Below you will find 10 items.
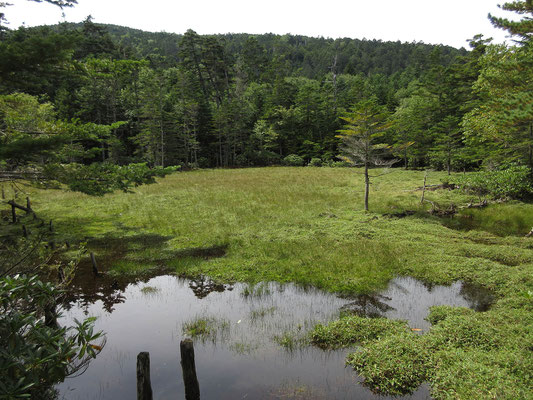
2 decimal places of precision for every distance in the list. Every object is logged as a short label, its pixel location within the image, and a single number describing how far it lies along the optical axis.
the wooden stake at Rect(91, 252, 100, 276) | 11.37
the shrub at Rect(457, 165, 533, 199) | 20.03
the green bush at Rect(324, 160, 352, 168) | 50.05
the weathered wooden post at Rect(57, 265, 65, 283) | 8.48
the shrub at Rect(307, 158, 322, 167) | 52.54
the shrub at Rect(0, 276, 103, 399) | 3.95
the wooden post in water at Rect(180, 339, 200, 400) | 5.61
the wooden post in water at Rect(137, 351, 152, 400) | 5.35
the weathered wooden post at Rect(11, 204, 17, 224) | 16.81
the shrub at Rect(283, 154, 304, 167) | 53.53
